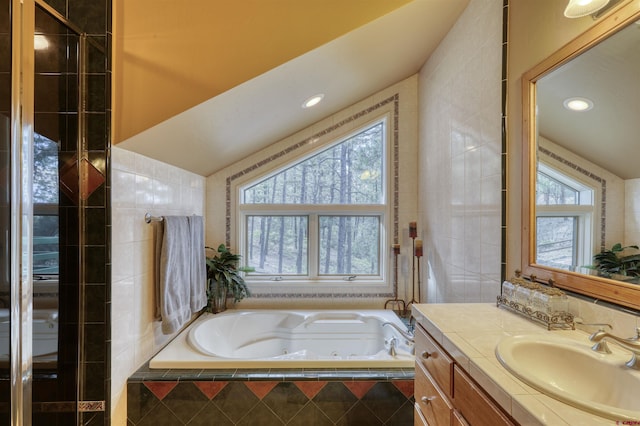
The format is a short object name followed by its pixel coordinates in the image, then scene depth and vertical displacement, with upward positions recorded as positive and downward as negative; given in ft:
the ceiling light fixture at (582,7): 3.23 +2.43
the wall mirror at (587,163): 2.93 +0.58
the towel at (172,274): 6.04 -1.37
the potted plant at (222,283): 8.23 -2.08
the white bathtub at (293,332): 7.59 -3.36
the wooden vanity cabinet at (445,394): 2.58 -1.95
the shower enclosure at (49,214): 3.64 -0.06
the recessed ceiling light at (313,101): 7.00 +2.75
